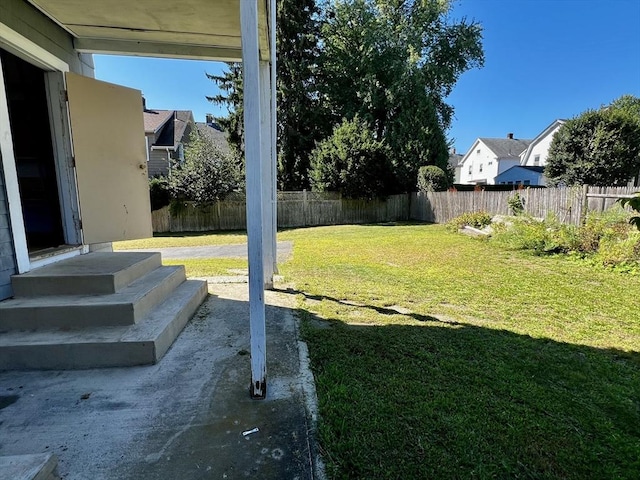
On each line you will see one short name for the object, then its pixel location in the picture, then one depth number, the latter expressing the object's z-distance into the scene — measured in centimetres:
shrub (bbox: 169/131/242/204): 1255
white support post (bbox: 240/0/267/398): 173
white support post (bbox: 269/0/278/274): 331
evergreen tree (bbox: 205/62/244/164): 1567
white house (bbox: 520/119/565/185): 2344
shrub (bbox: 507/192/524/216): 938
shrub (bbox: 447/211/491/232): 958
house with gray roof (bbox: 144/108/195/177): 1612
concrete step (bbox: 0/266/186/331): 237
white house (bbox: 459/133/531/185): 2823
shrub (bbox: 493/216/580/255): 618
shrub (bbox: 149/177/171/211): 1245
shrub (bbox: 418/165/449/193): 1423
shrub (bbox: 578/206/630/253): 564
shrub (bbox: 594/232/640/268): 503
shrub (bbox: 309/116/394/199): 1438
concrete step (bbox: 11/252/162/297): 259
